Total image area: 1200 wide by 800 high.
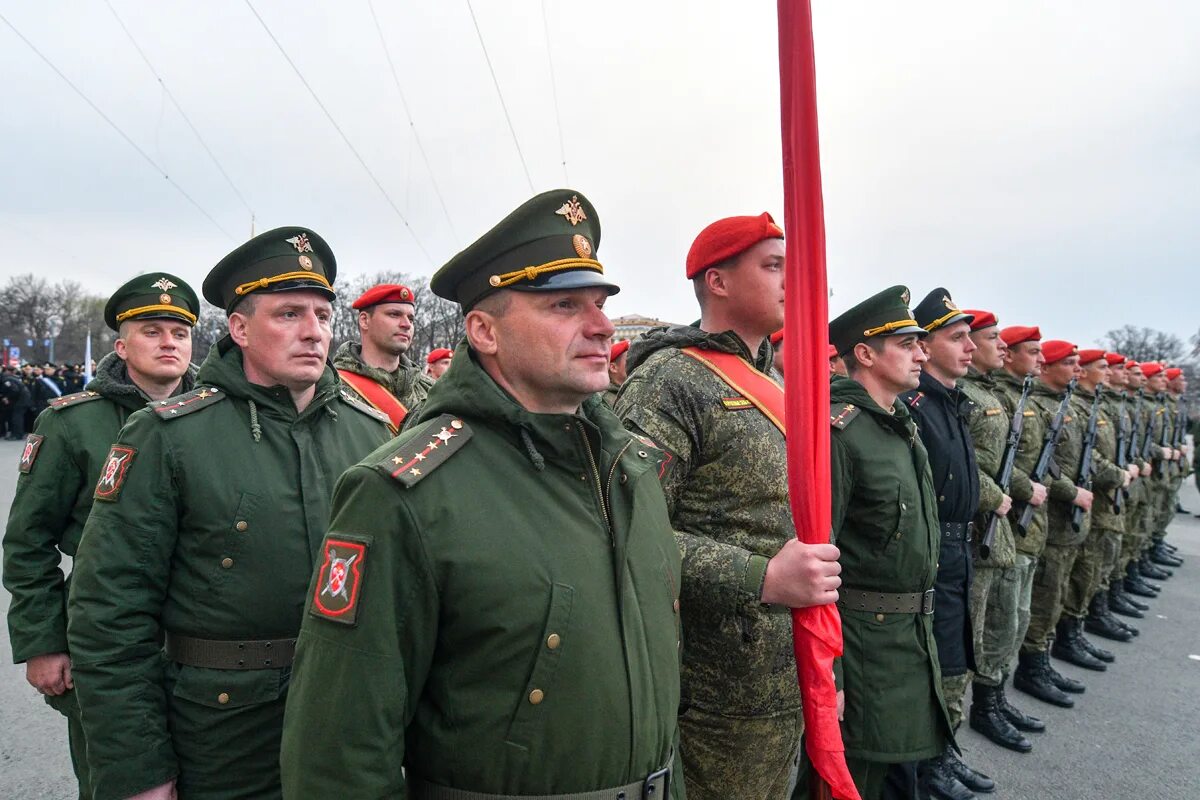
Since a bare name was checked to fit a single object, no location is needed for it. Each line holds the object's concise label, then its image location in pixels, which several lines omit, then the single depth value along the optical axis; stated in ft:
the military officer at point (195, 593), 7.32
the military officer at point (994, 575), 16.49
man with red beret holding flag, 8.84
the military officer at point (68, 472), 9.76
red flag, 5.80
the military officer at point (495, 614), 4.97
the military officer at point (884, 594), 10.55
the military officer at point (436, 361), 35.19
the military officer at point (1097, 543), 23.73
